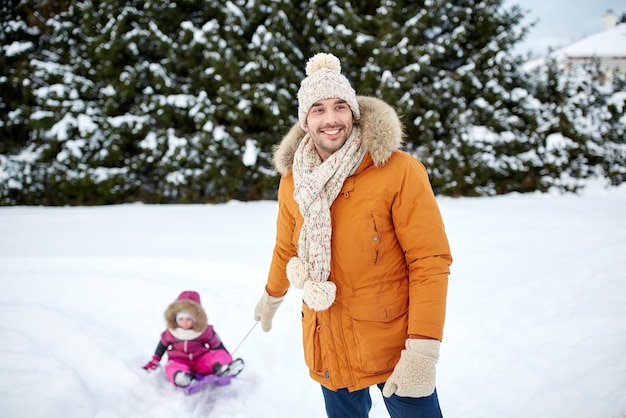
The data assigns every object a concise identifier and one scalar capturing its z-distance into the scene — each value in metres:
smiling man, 1.38
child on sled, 3.01
